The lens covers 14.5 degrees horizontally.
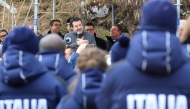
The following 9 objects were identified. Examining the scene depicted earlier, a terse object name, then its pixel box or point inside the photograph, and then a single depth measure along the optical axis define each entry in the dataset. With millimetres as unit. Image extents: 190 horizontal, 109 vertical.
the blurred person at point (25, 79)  5919
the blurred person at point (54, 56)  6690
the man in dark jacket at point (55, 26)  13890
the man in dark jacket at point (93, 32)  14231
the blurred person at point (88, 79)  5277
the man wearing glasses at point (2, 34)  14464
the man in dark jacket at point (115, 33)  13677
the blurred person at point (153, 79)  4909
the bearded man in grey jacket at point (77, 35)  12709
